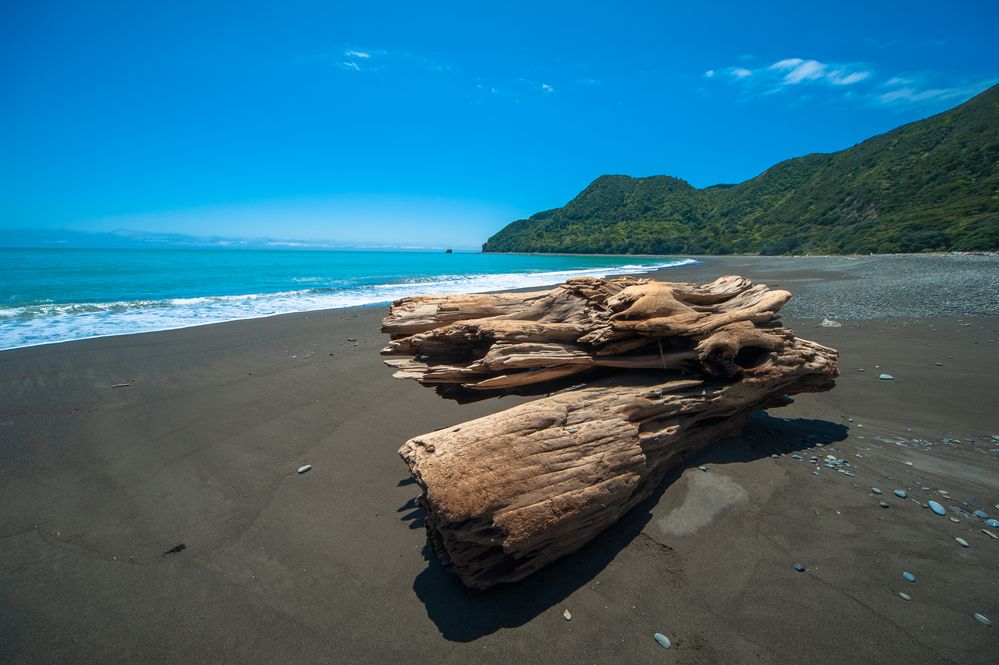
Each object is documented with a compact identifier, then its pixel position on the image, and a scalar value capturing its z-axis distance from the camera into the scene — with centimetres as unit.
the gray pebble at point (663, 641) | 246
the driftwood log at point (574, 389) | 281
